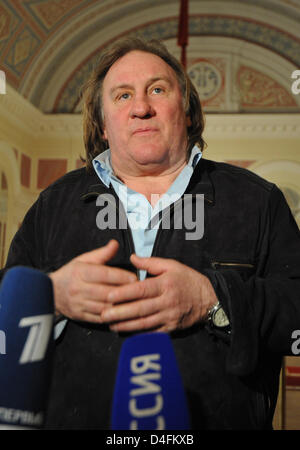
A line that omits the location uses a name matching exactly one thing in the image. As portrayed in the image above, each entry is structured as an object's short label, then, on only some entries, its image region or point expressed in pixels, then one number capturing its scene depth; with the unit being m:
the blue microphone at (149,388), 0.70
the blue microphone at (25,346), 0.75
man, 0.99
